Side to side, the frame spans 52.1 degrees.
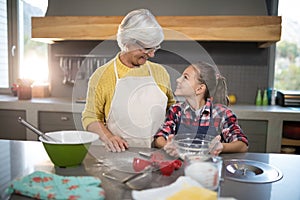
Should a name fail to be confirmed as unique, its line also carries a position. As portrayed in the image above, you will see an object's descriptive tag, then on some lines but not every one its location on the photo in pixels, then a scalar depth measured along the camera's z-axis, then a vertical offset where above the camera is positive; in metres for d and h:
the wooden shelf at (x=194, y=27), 2.31 +0.37
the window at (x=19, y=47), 3.05 +0.25
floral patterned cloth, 0.76 -0.30
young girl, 1.30 -0.16
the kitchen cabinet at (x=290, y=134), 2.31 -0.44
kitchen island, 0.82 -0.31
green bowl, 0.95 -0.25
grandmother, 1.25 -0.08
